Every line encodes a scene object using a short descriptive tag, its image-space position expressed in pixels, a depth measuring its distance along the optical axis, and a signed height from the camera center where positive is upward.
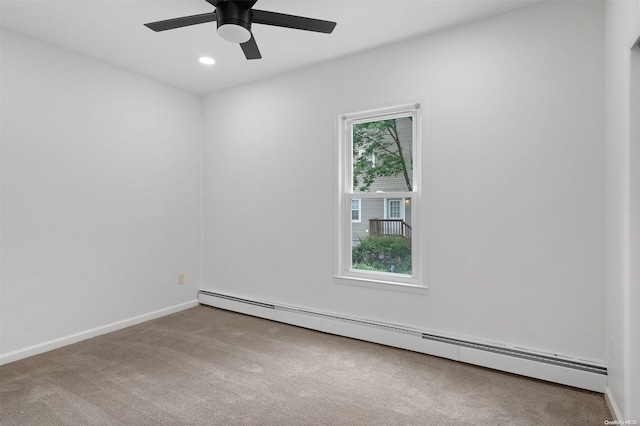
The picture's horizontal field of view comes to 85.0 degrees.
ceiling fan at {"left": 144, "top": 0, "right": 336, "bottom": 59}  2.04 +1.16
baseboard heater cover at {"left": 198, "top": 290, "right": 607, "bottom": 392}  2.25 -1.03
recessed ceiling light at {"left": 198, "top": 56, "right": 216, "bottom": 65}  3.26 +1.45
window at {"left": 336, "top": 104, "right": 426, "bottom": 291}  3.00 +0.12
